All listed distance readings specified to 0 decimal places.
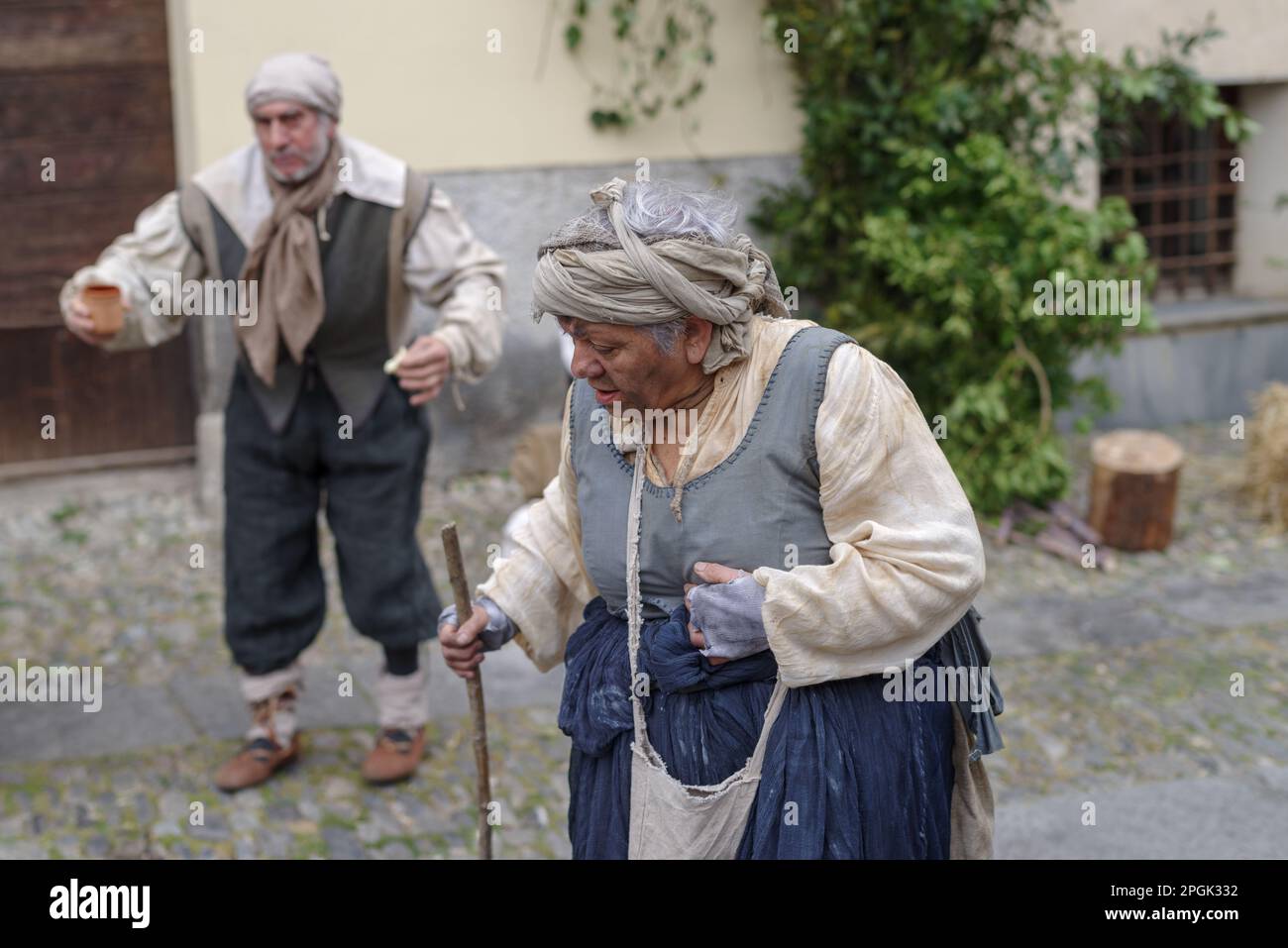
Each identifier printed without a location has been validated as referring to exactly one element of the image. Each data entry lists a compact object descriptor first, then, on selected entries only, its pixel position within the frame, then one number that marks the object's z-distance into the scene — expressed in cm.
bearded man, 427
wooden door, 675
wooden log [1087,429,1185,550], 679
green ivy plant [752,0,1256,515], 679
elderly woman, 250
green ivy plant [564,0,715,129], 734
